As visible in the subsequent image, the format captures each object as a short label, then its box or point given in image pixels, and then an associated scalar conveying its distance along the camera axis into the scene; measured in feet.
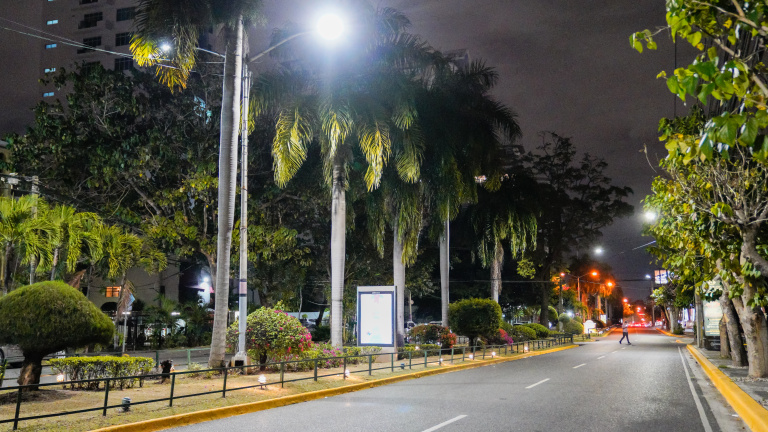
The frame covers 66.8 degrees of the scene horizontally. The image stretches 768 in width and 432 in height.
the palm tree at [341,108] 66.03
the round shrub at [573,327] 199.11
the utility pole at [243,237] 53.78
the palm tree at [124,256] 75.72
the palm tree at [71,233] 64.08
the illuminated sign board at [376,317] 68.59
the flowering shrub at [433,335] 93.25
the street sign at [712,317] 105.91
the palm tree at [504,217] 102.99
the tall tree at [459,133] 81.61
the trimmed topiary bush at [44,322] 37.49
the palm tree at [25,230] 58.95
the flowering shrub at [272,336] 57.47
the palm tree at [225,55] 54.08
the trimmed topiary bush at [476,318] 100.89
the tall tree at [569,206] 169.17
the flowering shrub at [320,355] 59.88
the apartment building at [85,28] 265.54
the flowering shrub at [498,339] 107.86
